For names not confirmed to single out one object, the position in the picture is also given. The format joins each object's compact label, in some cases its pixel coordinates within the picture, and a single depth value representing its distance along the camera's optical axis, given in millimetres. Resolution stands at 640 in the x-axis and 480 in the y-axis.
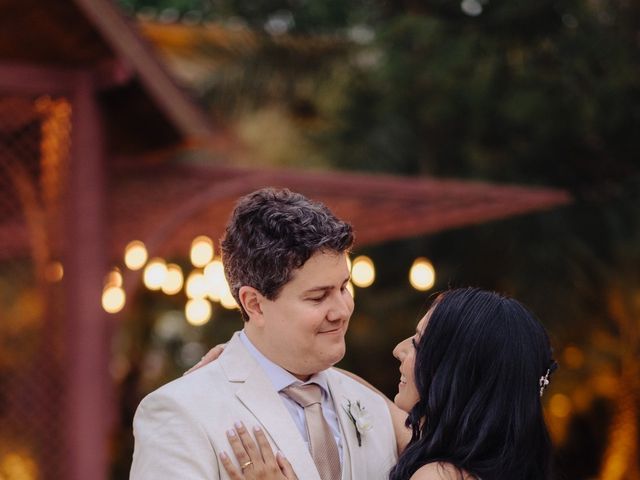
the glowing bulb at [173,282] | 11656
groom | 3145
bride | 3283
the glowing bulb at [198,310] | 10555
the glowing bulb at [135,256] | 7848
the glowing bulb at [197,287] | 10617
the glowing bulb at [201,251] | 10016
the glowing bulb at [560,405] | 12422
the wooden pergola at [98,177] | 7344
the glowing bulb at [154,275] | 9867
